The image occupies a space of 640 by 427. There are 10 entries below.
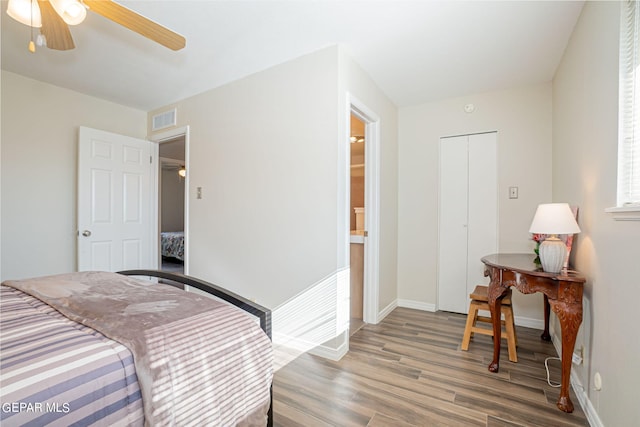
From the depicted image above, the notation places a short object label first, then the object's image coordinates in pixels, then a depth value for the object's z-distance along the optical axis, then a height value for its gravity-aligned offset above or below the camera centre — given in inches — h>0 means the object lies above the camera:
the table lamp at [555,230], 70.1 -4.0
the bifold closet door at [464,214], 124.6 -0.4
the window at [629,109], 50.3 +18.9
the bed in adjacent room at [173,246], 240.2 -29.1
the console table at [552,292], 65.7 -19.7
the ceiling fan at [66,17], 55.7 +40.9
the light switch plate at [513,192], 118.7 +8.7
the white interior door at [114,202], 126.3 +4.7
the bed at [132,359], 29.9 -18.2
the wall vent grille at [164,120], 141.5 +46.8
